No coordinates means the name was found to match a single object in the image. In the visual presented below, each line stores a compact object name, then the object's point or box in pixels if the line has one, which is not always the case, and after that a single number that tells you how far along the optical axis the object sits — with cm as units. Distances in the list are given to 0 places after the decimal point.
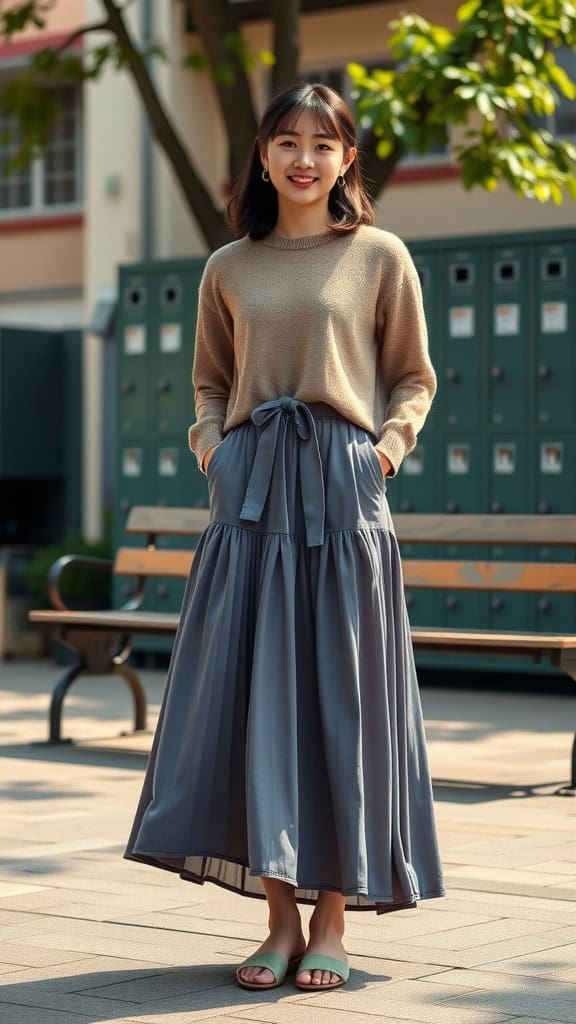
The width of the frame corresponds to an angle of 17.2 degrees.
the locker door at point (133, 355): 1359
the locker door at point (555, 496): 1167
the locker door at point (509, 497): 1180
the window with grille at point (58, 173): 1833
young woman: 408
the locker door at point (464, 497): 1203
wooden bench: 757
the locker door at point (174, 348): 1333
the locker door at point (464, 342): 1208
